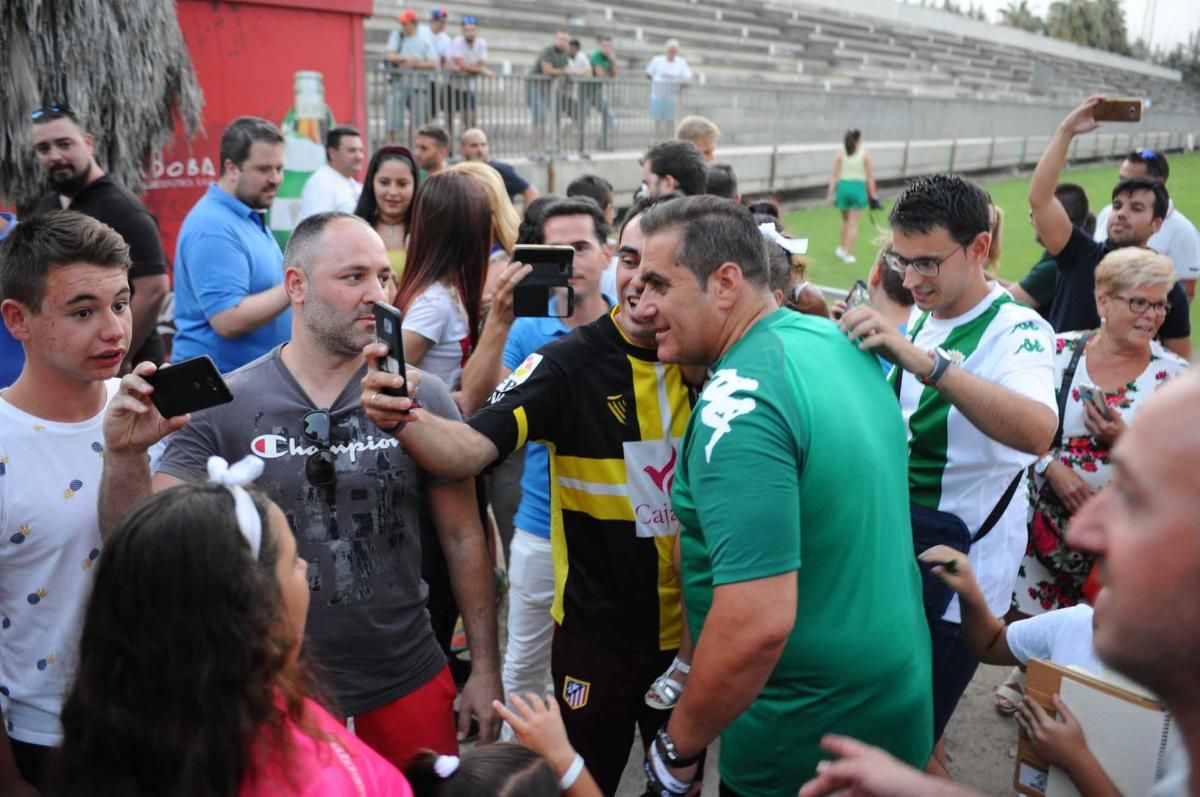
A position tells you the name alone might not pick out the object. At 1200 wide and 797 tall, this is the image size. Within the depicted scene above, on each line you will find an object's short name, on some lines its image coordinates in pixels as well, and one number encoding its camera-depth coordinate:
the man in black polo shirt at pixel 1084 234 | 4.58
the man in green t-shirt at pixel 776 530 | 1.90
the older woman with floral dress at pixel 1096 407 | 3.81
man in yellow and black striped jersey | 2.78
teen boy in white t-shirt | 2.33
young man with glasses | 3.00
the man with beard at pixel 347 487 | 2.44
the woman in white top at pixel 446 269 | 3.98
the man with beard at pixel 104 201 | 4.64
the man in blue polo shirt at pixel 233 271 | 4.45
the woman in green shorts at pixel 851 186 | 14.27
